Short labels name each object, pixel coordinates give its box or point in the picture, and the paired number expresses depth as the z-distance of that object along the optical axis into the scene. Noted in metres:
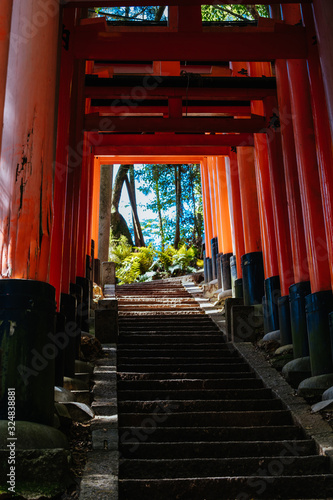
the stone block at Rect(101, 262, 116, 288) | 14.35
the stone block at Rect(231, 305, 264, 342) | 8.08
